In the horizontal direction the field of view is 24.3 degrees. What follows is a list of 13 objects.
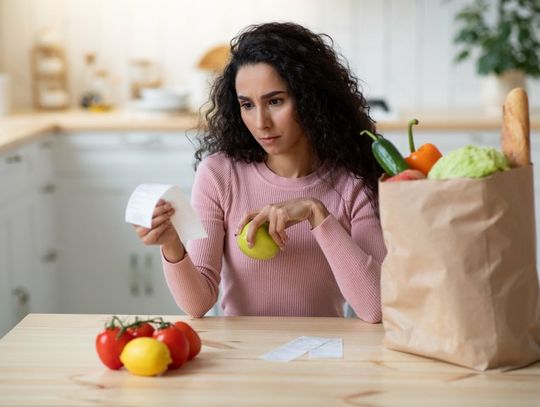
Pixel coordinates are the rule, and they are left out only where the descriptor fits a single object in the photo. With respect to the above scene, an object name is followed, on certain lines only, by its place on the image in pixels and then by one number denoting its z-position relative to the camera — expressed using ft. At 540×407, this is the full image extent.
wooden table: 6.03
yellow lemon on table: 6.24
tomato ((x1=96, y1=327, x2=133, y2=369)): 6.35
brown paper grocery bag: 6.11
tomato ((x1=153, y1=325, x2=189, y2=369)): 6.34
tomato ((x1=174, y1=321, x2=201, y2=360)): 6.49
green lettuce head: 6.09
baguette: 6.30
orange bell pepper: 6.56
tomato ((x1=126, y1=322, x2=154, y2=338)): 6.44
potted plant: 14.25
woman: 8.03
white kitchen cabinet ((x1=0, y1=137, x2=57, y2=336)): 12.20
